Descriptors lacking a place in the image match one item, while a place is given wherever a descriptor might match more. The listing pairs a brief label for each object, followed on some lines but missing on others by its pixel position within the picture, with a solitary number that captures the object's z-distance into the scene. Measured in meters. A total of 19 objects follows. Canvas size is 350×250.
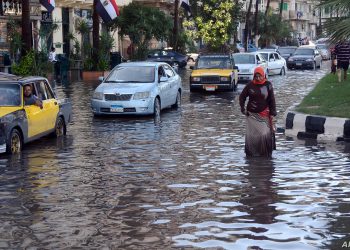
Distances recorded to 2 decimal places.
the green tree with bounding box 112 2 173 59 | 52.31
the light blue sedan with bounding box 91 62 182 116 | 21.44
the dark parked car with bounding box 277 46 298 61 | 62.03
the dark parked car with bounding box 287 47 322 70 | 53.41
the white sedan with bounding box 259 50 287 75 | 44.22
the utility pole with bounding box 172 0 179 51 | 57.91
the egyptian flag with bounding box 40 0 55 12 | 39.17
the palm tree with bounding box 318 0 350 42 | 14.10
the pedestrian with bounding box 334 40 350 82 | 27.09
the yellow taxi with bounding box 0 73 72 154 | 14.55
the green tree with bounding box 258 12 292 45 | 88.25
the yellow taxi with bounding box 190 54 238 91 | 30.91
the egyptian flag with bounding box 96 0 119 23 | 42.16
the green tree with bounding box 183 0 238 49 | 63.31
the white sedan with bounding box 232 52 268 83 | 37.91
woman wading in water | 13.67
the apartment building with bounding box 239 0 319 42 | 123.10
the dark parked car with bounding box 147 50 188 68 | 53.50
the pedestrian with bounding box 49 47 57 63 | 40.00
